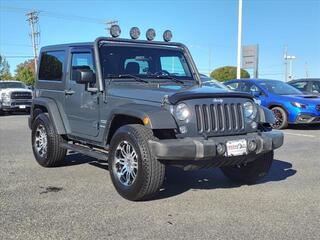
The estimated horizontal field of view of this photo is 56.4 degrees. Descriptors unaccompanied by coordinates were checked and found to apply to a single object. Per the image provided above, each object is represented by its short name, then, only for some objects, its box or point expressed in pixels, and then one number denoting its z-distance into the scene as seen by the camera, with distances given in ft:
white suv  44.76
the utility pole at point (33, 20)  129.24
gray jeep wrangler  11.16
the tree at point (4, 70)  173.89
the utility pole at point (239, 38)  50.76
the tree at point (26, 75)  164.35
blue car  28.58
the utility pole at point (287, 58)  131.01
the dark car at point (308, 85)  34.56
